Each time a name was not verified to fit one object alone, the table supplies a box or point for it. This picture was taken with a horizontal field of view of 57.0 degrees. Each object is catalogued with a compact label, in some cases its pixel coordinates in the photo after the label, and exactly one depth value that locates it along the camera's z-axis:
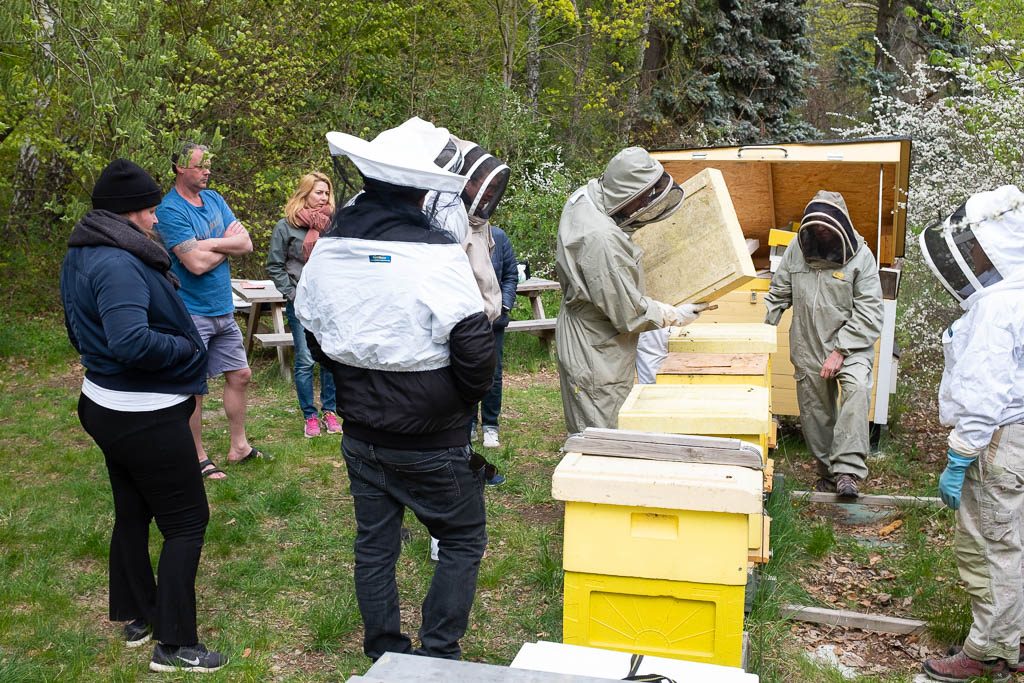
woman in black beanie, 3.47
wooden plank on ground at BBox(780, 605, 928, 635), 4.40
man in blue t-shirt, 5.27
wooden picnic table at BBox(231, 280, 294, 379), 8.55
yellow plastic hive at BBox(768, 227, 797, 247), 7.15
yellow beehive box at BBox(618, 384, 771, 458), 3.97
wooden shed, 6.78
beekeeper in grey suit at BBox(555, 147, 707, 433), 4.72
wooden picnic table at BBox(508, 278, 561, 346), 9.67
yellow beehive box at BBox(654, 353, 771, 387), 4.64
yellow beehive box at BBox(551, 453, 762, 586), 3.10
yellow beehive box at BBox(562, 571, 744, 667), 3.18
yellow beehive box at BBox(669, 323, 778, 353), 5.32
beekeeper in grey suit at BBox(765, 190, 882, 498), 6.09
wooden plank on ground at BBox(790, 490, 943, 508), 5.88
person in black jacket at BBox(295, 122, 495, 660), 3.20
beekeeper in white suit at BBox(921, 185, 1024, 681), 3.58
